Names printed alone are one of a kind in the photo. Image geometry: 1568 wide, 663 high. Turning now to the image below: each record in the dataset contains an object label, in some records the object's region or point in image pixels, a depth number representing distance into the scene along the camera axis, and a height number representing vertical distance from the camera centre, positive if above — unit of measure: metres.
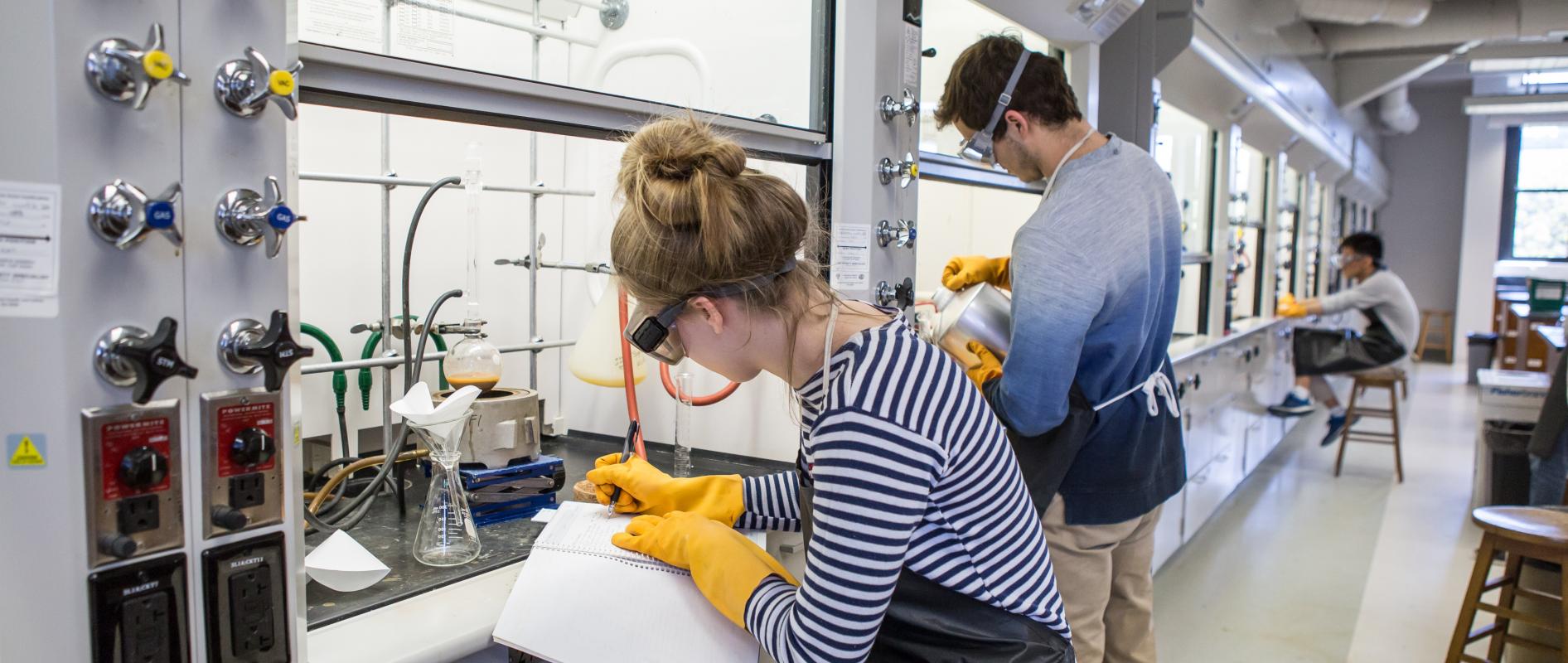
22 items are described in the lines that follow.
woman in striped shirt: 0.91 -0.15
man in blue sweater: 1.51 -0.06
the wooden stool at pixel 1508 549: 2.30 -0.61
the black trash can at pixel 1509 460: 3.83 -0.64
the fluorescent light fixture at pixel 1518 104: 7.45 +1.65
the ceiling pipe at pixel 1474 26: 4.95 +1.53
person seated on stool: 5.27 -0.16
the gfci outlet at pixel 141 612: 0.78 -0.29
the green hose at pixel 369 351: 1.86 -0.14
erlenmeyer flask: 1.29 -0.33
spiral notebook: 1.03 -0.37
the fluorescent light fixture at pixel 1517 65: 6.54 +1.73
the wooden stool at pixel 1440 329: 10.72 -0.29
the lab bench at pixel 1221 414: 3.30 -0.48
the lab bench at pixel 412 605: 1.04 -0.40
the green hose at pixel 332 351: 1.76 -0.14
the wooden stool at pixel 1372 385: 5.34 -0.47
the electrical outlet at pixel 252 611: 0.87 -0.31
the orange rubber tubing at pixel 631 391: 1.77 -0.20
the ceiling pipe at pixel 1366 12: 4.26 +1.35
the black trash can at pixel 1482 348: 8.49 -0.40
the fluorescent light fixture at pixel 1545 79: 8.92 +2.18
